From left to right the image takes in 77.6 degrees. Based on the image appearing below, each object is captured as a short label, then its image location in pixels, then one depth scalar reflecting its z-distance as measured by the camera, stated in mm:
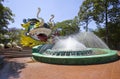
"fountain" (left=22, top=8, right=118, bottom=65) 4588
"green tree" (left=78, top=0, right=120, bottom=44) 11985
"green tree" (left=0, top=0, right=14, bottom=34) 10770
